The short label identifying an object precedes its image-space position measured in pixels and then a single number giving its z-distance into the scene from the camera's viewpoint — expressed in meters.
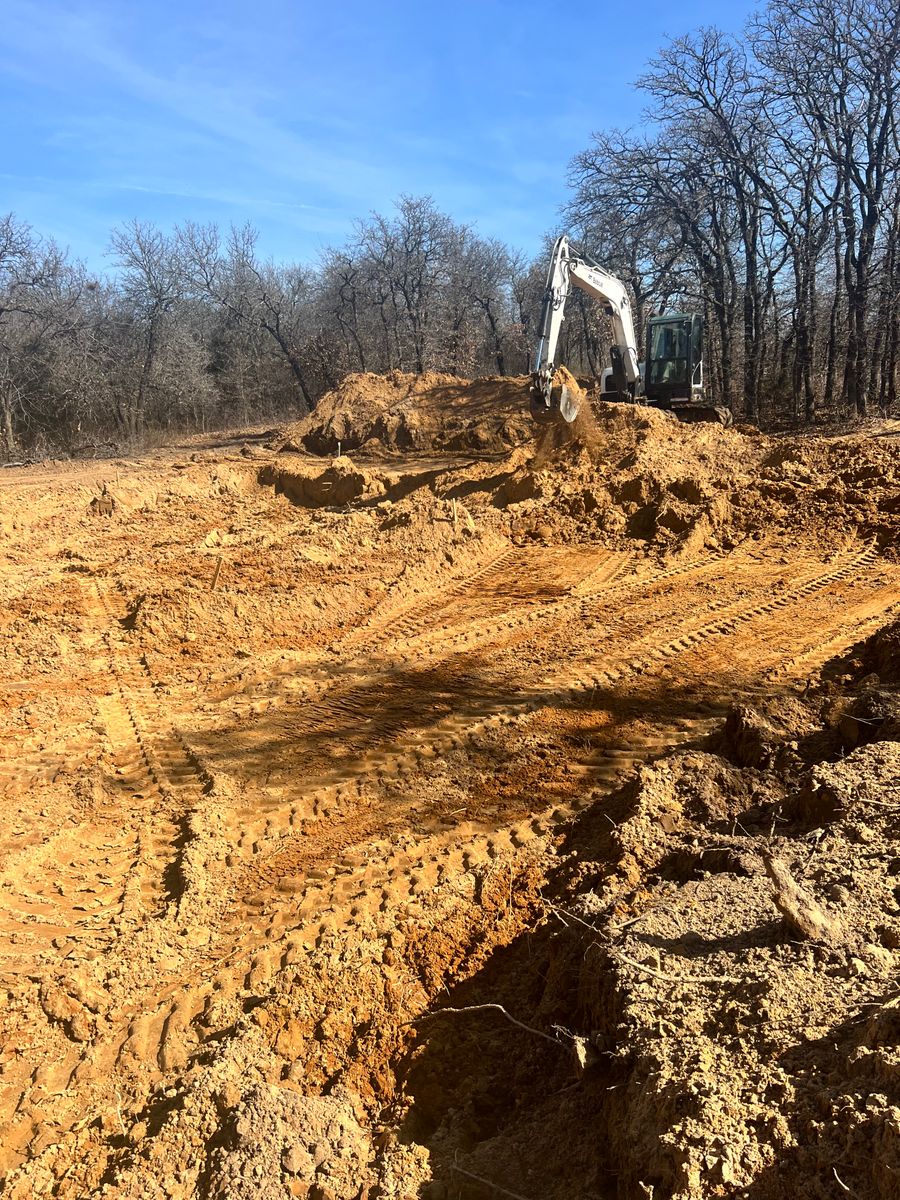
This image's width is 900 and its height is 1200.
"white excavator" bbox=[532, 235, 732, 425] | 15.83
